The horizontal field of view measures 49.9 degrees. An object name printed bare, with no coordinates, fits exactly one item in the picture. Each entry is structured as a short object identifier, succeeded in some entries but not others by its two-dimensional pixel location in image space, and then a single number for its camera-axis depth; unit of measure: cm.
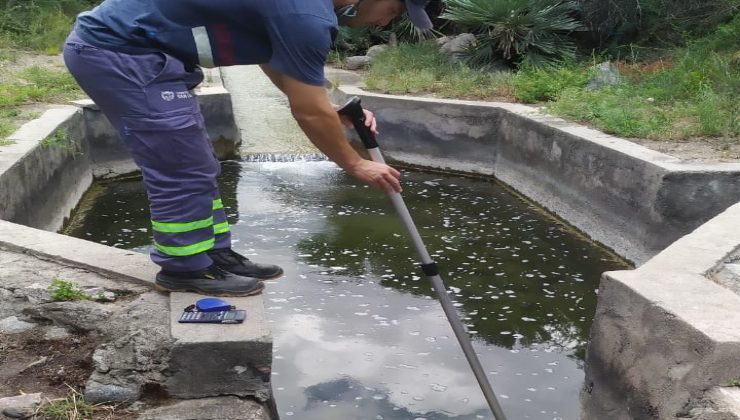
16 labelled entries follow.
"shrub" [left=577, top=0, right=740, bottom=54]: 913
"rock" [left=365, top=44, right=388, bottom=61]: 1105
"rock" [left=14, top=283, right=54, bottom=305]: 295
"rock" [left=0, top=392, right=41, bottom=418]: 235
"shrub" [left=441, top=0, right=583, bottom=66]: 915
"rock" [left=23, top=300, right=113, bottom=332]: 283
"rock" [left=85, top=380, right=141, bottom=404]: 246
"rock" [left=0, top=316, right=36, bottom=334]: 287
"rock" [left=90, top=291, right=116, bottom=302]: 291
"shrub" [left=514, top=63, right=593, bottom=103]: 760
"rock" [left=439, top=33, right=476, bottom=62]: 987
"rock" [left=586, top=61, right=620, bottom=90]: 775
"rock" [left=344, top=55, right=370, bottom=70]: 1157
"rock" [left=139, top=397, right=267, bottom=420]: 241
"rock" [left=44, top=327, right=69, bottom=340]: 283
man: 260
